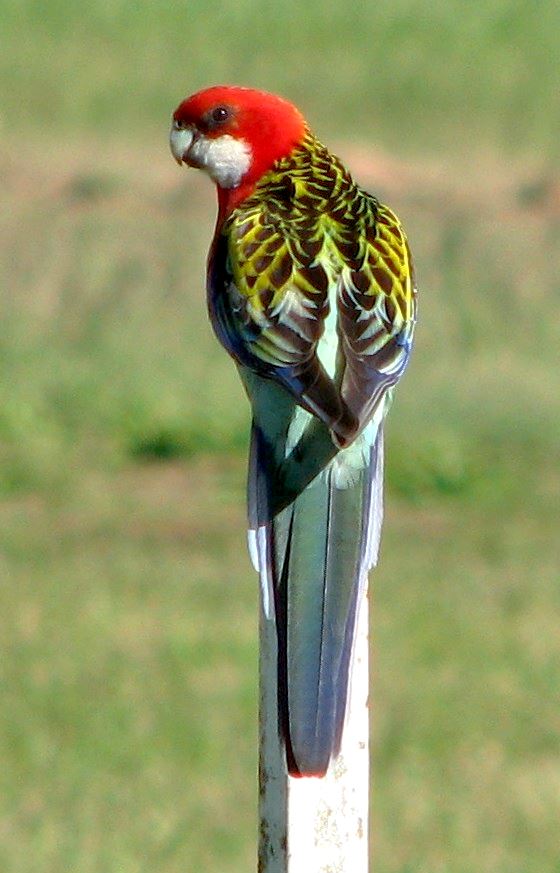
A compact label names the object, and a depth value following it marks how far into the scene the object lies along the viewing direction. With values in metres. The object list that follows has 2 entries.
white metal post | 5.89
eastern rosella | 6.11
